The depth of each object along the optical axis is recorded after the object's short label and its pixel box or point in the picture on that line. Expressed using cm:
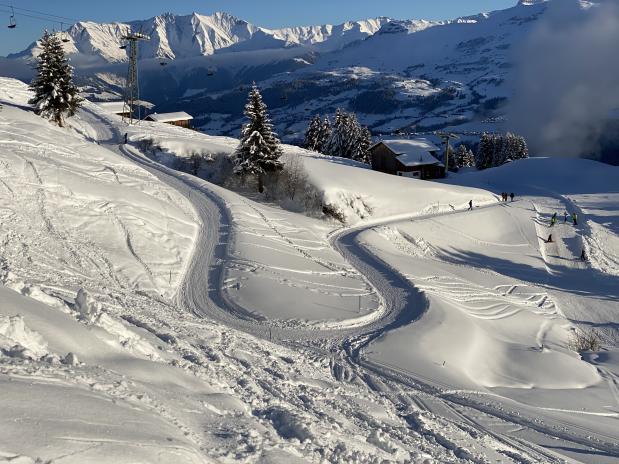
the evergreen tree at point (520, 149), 10075
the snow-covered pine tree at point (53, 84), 4538
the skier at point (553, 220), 4769
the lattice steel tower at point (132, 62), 5686
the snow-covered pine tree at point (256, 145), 4362
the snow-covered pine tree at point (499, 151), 10350
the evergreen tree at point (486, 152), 10219
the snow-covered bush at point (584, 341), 2400
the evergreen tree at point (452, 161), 8860
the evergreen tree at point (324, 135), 7669
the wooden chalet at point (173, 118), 8500
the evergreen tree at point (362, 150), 7578
